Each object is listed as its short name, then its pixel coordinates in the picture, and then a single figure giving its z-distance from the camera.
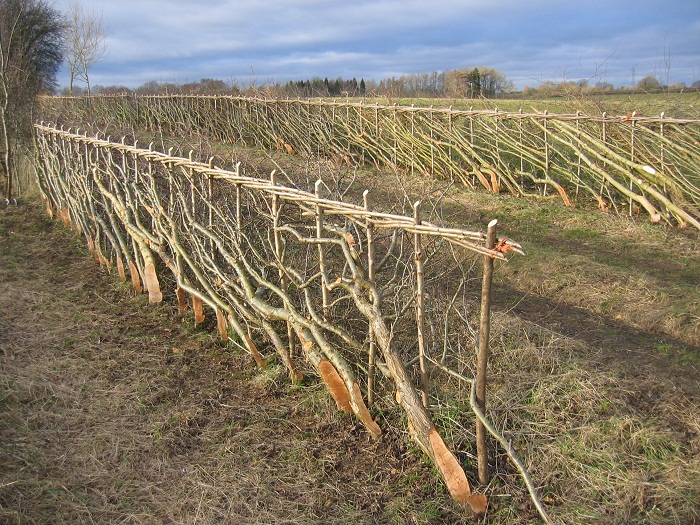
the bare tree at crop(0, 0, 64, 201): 10.40
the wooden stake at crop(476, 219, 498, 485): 2.60
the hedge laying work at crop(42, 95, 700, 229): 8.11
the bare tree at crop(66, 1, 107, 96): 21.27
